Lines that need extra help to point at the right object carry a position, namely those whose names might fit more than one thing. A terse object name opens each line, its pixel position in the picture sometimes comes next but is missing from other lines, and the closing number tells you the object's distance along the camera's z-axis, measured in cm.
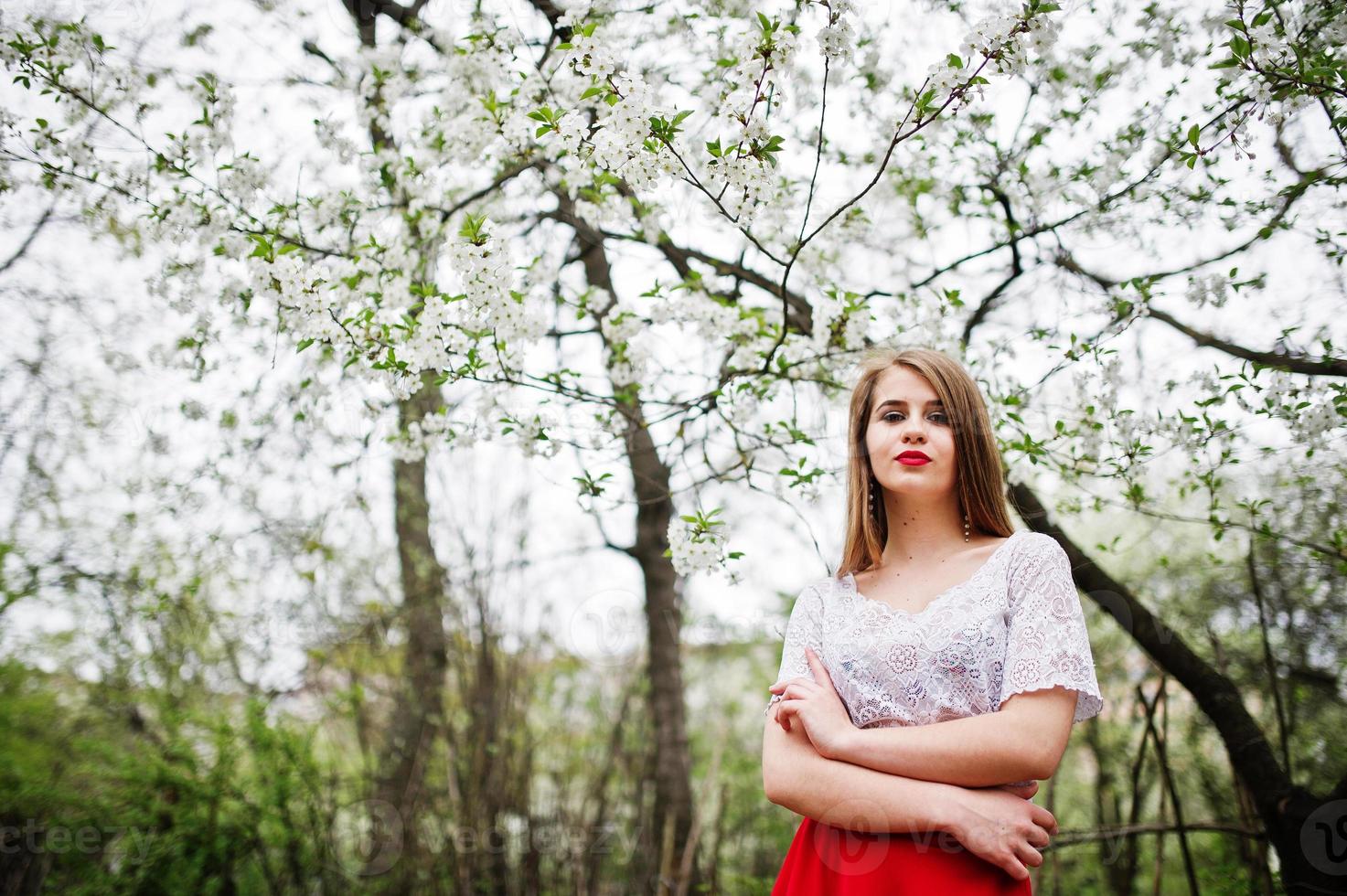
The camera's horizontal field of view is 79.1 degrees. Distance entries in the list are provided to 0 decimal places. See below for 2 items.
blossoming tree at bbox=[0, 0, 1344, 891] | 177
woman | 119
